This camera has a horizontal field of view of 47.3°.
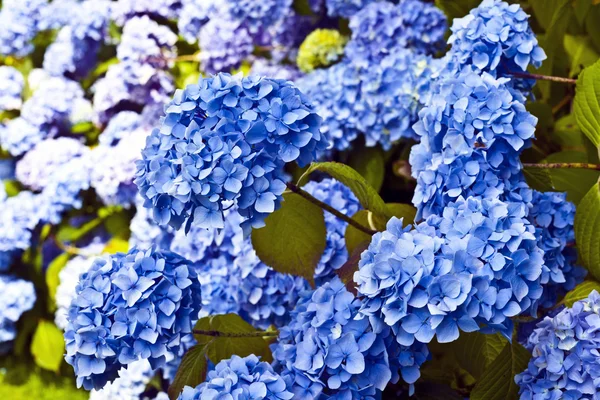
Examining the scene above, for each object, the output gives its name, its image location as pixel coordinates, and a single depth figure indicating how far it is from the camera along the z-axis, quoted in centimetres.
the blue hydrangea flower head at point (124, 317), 96
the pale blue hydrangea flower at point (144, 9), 226
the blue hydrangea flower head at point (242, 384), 88
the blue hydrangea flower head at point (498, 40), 115
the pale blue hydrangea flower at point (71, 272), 208
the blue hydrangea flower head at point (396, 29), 173
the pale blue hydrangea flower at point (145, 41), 218
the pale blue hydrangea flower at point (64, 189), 219
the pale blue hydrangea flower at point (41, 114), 238
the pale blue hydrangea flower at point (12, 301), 223
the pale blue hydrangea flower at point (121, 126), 224
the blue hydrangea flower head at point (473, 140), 103
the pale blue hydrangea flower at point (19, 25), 250
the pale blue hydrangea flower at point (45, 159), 230
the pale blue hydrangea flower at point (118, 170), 209
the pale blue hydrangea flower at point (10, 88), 246
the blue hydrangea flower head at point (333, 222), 132
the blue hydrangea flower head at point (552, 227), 109
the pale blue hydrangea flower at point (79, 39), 238
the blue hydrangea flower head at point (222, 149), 89
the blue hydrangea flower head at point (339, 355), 90
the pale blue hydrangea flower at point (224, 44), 210
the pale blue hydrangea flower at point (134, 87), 220
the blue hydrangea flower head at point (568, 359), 91
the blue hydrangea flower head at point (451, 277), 81
